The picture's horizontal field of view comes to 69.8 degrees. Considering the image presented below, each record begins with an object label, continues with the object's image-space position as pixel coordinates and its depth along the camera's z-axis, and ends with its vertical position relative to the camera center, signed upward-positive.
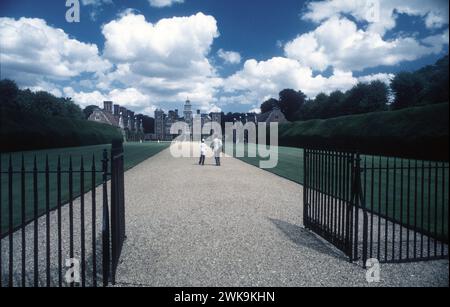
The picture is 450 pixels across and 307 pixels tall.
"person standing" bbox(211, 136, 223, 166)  20.03 -0.56
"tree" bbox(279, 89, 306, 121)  99.06 +11.74
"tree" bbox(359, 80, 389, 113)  51.31 +6.54
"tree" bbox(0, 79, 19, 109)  55.09 +8.44
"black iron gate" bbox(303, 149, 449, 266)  4.87 -1.77
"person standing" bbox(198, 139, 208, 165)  20.83 -0.78
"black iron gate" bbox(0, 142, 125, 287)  3.88 -1.80
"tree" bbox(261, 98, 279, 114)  107.61 +11.47
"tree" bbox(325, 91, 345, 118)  64.86 +7.29
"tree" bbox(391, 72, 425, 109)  44.87 +7.24
